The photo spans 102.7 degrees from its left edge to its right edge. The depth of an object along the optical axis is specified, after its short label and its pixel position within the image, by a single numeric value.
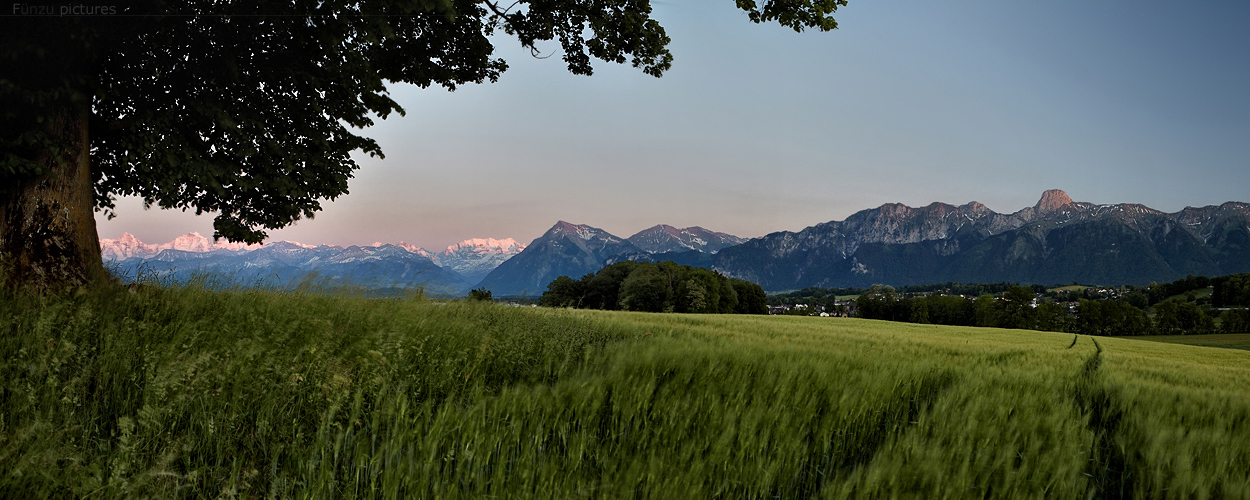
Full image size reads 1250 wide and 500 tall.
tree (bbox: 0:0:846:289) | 6.48
